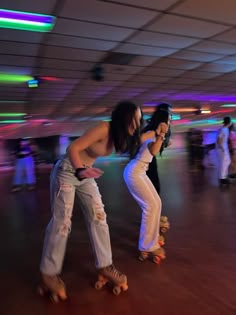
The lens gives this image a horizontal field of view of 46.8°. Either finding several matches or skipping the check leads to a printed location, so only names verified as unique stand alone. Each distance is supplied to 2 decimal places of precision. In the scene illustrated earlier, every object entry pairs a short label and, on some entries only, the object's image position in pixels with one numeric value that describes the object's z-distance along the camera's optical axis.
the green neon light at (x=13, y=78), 4.59
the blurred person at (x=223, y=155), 4.72
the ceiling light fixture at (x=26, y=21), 2.58
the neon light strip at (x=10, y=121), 11.21
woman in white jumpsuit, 2.05
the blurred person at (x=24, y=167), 5.84
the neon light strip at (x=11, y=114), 9.20
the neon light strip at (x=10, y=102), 6.83
